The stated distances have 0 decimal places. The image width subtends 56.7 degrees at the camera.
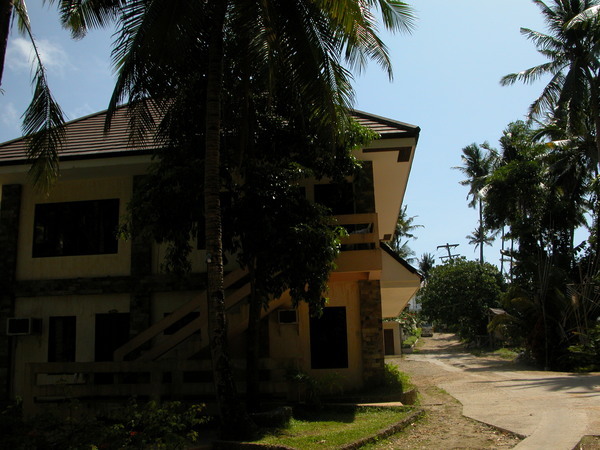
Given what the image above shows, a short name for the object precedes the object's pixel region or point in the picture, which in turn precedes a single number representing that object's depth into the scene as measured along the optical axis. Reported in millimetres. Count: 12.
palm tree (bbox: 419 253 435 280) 86125
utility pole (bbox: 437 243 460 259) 75250
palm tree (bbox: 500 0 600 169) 25406
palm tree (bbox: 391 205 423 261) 50791
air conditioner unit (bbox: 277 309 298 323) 12594
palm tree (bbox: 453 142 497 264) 49400
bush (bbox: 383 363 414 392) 12039
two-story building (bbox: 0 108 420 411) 12391
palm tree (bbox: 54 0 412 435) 7918
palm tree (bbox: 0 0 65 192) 9055
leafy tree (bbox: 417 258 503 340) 40688
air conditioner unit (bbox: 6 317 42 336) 12867
